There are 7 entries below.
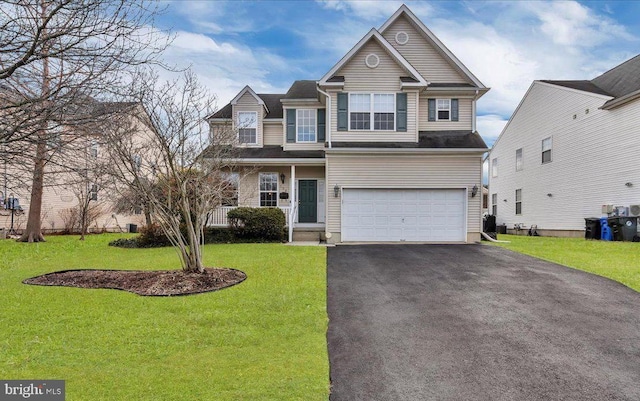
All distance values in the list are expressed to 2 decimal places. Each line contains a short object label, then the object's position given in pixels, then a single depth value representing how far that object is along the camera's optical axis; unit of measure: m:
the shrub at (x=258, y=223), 15.66
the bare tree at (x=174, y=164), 8.21
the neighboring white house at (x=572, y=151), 15.93
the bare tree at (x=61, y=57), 4.18
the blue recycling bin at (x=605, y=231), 15.82
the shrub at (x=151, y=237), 15.36
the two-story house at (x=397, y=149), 15.44
